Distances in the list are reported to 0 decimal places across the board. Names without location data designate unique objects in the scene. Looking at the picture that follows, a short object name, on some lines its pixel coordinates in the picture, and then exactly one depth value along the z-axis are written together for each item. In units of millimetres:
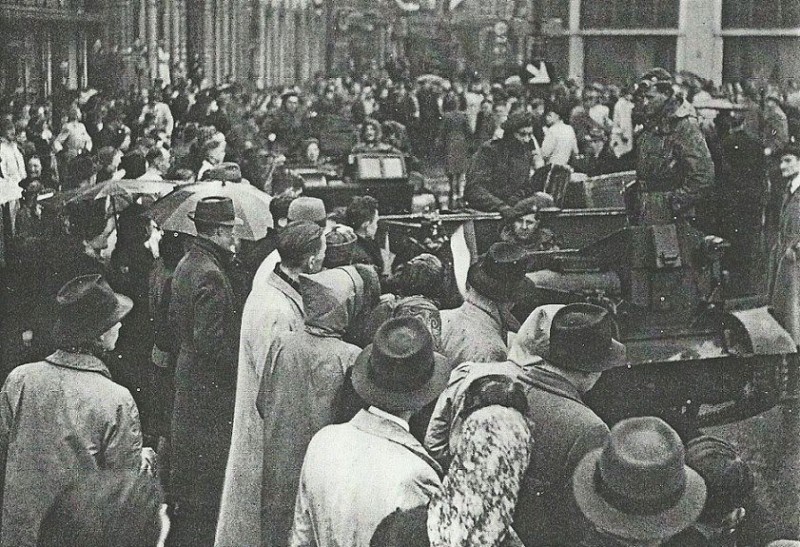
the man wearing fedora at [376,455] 3182
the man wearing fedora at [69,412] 4125
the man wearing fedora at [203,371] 5465
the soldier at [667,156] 7414
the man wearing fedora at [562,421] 3453
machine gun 8438
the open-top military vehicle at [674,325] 6500
